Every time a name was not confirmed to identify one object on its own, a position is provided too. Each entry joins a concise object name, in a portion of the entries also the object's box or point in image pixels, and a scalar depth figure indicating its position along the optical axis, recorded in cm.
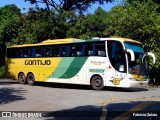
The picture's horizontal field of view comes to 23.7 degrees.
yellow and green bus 2123
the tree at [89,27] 3177
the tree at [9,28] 4062
